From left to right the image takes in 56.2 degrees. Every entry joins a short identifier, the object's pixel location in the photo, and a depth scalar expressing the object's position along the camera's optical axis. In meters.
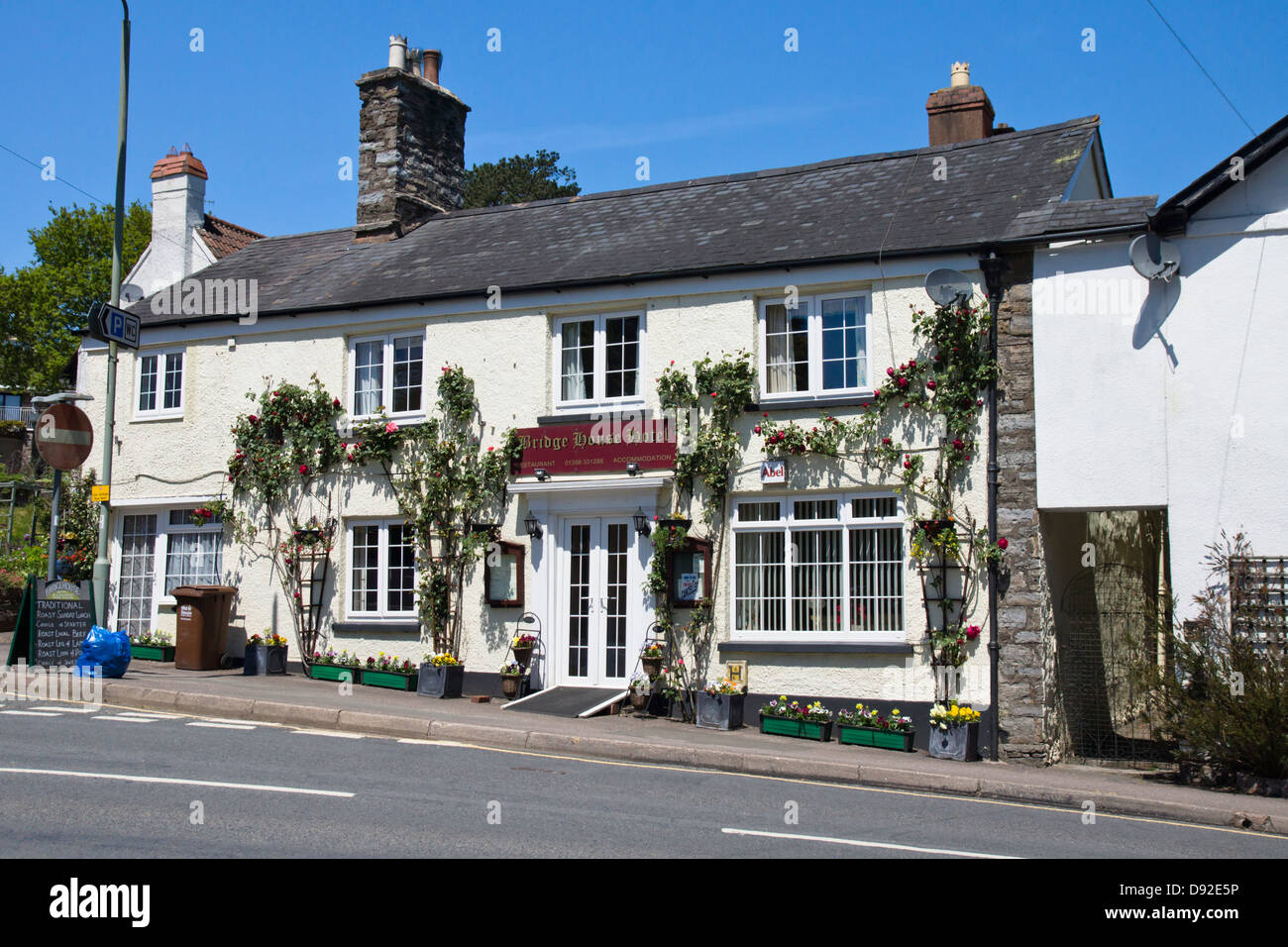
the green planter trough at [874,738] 12.73
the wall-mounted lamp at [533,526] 15.26
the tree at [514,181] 50.94
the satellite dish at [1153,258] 12.36
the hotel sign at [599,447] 14.64
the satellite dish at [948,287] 13.12
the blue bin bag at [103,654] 14.14
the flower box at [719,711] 13.61
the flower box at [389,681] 15.70
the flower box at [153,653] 17.33
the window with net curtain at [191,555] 17.55
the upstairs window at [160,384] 18.17
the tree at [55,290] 49.88
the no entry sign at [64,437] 14.55
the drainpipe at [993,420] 12.70
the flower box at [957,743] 12.31
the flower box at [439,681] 15.14
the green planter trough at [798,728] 13.12
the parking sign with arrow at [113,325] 15.16
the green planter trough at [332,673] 16.11
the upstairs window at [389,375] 16.52
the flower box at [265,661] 16.47
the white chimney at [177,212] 24.31
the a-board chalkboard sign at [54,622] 13.91
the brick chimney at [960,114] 17.33
